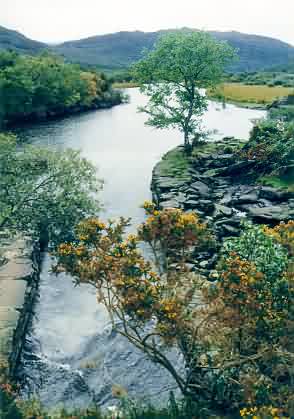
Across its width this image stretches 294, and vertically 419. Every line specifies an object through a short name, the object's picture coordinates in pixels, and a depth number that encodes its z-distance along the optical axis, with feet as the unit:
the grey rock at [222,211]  93.76
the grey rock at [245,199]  104.27
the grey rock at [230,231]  84.69
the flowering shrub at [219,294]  35.88
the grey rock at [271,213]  89.97
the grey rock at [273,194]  102.63
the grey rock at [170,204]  96.32
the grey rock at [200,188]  106.93
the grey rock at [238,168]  122.93
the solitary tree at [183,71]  139.33
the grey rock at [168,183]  110.93
